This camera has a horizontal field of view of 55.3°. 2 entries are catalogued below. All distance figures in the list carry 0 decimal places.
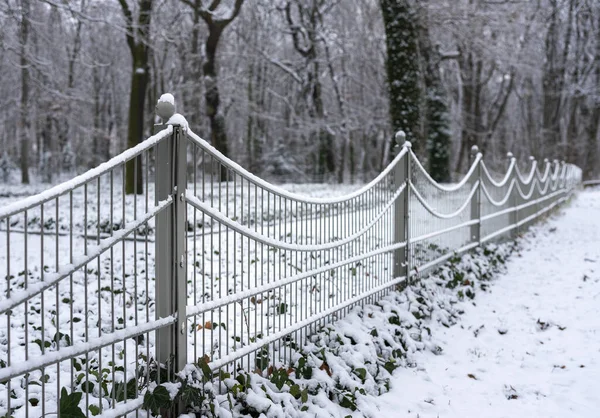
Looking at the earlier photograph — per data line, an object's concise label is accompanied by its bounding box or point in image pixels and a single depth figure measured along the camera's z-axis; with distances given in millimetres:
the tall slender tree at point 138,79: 15398
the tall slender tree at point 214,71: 17547
